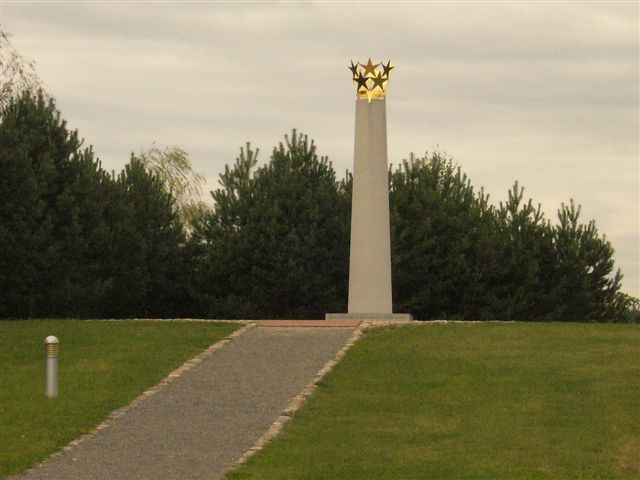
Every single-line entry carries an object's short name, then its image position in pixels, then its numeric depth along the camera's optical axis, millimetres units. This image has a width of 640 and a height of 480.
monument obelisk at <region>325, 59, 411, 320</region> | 34219
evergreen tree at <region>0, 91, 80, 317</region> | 40406
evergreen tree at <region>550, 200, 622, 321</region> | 46656
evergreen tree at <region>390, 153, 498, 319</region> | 45469
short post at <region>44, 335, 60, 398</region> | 21562
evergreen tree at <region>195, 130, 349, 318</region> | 45438
